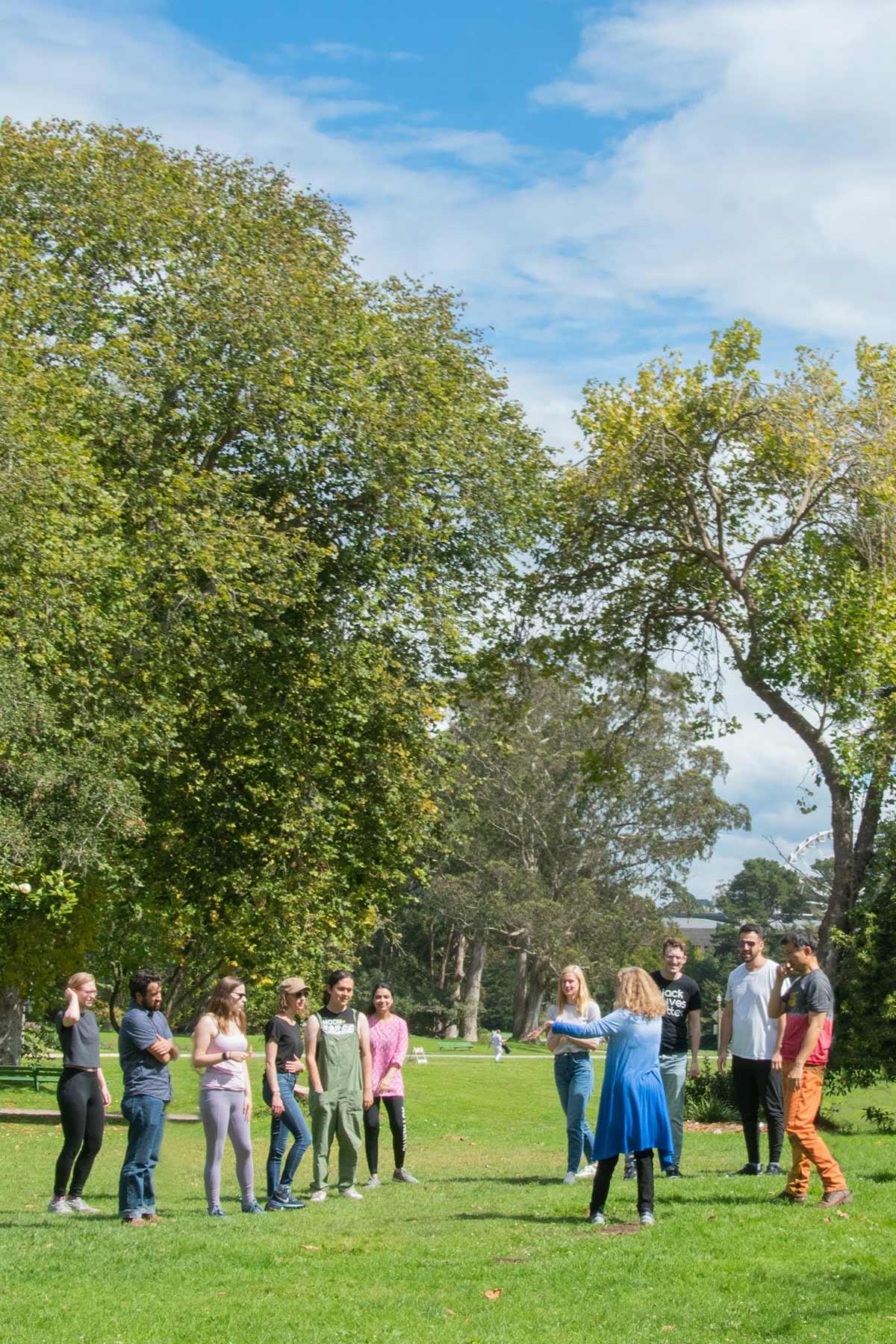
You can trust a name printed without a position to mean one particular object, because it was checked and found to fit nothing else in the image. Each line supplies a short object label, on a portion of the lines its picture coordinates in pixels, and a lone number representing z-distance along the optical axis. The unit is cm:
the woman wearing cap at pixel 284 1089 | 1130
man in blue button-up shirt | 1005
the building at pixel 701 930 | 12838
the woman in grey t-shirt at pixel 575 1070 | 1141
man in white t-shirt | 1167
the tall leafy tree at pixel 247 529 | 2123
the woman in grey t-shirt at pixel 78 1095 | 1070
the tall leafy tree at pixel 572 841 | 5634
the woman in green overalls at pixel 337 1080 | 1170
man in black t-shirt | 1189
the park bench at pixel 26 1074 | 2903
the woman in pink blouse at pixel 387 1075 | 1271
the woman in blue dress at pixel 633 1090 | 936
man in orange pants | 979
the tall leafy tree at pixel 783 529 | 2056
